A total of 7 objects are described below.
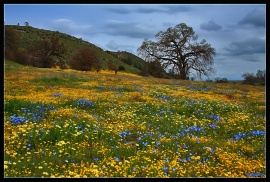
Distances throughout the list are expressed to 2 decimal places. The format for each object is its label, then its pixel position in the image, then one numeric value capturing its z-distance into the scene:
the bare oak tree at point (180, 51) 53.03
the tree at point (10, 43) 69.60
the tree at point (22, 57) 69.68
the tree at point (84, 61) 70.62
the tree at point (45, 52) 75.12
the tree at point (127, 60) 136.66
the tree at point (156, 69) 53.20
